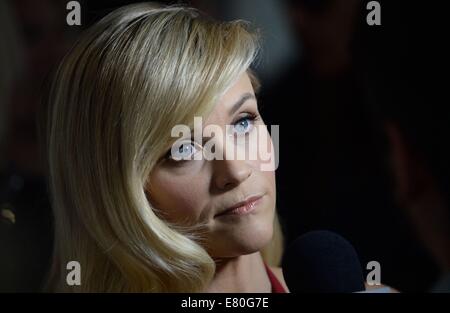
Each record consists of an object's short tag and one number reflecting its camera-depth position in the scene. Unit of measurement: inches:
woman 97.7
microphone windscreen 97.5
